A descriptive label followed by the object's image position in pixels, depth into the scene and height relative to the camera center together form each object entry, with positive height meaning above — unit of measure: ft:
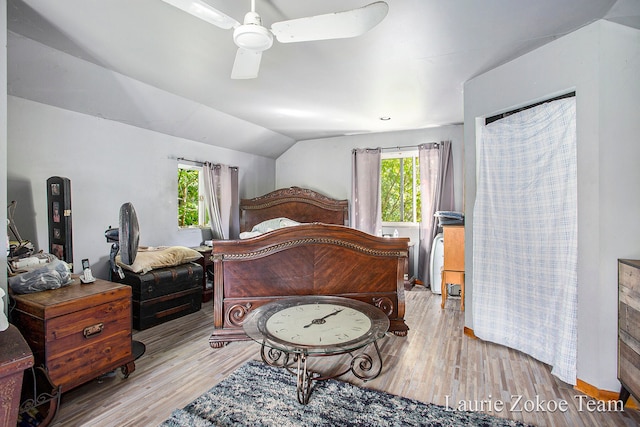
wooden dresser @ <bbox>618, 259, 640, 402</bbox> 5.63 -2.23
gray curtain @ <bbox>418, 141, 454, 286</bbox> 15.19 +0.99
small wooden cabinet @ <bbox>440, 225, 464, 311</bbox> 11.55 -1.65
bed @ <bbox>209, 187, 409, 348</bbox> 8.71 -1.74
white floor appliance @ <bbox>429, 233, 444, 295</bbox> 14.32 -2.55
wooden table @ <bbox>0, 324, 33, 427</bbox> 4.11 -2.24
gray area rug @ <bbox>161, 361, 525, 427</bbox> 5.58 -3.81
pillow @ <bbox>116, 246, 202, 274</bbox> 10.17 -1.68
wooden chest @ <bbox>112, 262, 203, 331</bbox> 9.99 -2.85
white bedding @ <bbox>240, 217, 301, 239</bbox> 15.39 -0.71
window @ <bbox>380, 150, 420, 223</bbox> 16.76 +1.27
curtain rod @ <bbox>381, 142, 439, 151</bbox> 16.19 +3.33
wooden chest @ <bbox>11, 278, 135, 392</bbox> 5.70 -2.34
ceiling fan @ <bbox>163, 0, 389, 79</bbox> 4.53 +2.94
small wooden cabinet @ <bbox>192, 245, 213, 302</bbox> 12.85 -2.55
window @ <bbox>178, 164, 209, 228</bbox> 14.49 +0.58
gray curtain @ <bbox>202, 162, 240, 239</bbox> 14.82 +0.57
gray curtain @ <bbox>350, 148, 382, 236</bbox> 16.72 +1.09
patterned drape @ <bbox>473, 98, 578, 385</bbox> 7.04 -0.66
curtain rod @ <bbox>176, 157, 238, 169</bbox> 13.66 +2.25
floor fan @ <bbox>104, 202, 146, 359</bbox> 7.22 -0.56
